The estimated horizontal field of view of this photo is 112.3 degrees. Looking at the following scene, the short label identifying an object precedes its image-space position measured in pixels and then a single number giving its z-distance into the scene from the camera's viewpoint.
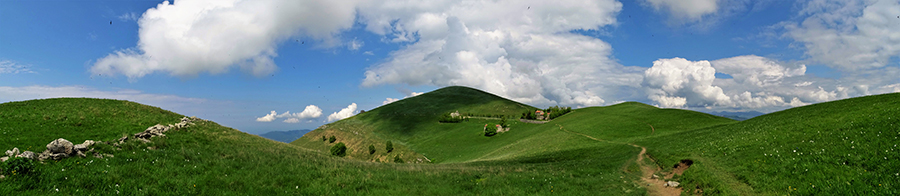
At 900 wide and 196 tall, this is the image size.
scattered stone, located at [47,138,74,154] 15.18
